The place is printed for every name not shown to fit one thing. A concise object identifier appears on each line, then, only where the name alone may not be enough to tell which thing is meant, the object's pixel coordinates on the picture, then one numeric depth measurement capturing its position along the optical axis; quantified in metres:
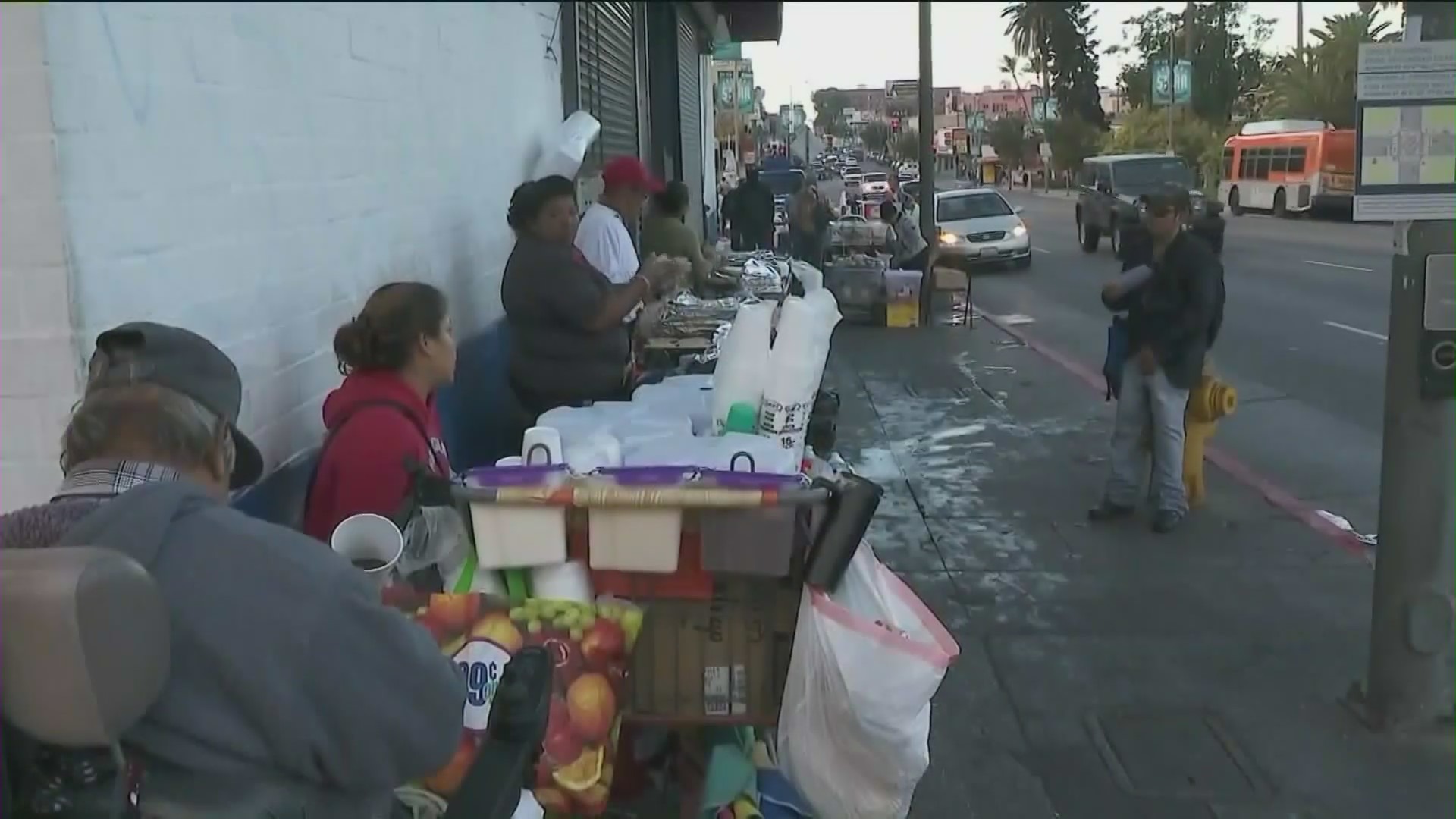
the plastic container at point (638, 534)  2.96
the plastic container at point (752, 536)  2.94
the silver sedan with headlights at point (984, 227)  23.36
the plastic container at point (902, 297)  15.89
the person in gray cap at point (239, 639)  1.84
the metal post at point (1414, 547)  4.50
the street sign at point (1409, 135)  4.32
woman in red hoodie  3.33
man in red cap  7.01
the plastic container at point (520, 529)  2.99
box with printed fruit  2.88
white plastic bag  2.94
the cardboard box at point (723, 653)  3.12
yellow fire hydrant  7.09
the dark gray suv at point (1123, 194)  7.71
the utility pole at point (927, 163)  16.17
